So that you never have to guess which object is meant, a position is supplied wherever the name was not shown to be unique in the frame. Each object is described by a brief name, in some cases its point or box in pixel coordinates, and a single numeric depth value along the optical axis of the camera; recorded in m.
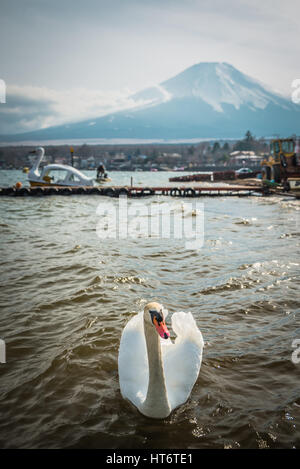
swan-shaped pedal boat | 34.62
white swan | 3.95
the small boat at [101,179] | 46.49
